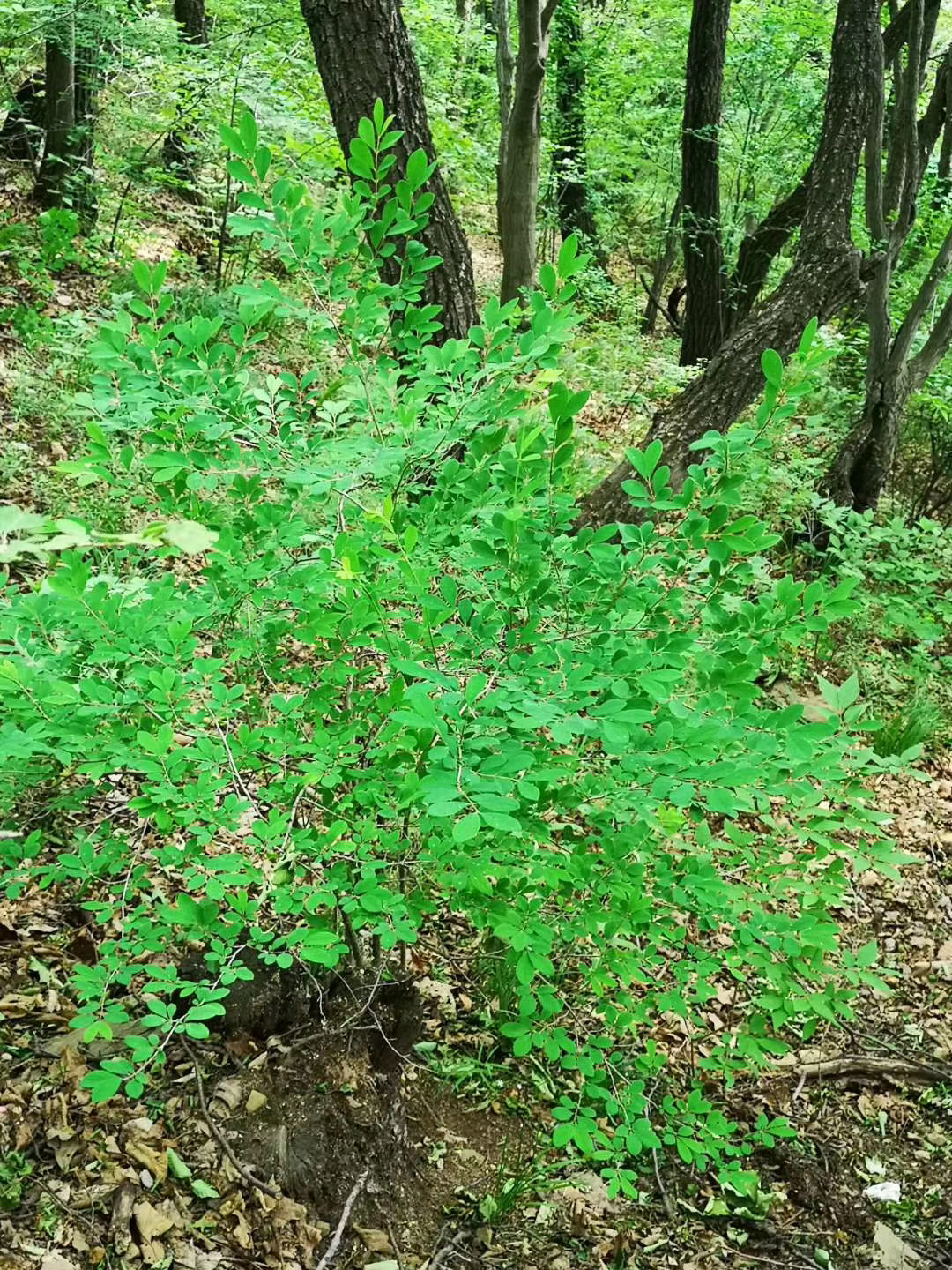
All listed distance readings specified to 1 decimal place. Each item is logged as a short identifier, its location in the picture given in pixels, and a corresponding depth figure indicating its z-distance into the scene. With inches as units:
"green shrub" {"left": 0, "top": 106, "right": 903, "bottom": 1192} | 63.6
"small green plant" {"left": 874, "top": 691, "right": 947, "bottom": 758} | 185.6
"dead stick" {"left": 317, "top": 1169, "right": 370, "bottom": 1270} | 86.2
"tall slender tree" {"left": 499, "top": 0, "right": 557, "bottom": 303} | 205.5
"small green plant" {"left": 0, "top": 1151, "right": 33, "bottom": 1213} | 79.1
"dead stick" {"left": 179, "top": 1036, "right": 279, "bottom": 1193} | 88.9
